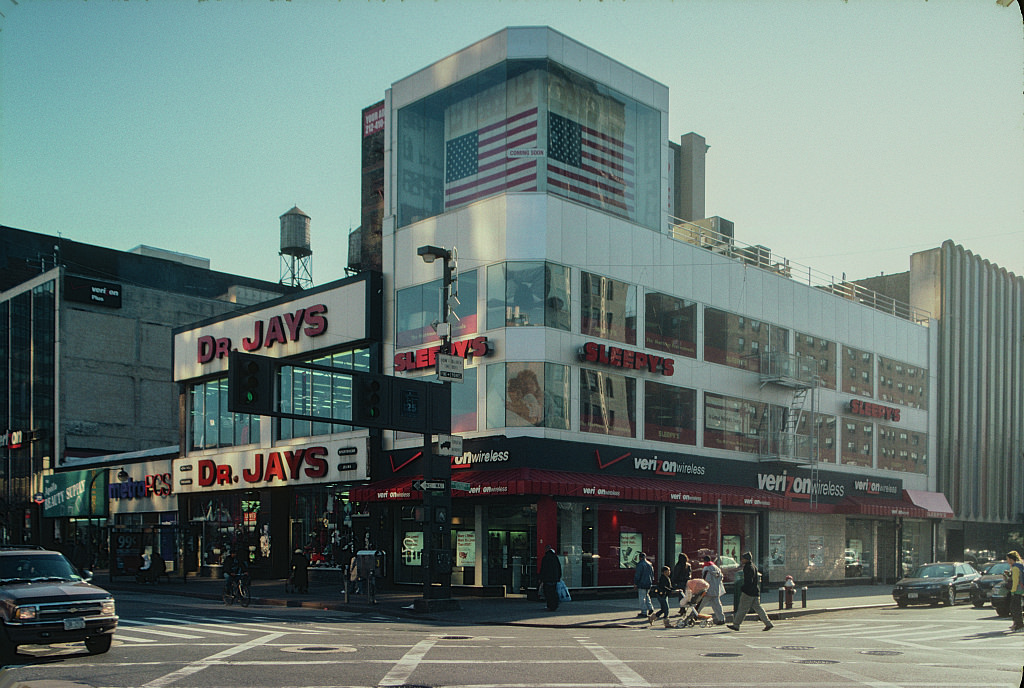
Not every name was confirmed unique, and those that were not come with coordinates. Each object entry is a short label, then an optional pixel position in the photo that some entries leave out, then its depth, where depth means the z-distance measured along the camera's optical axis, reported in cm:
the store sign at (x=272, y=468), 3850
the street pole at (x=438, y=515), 2683
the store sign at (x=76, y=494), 5406
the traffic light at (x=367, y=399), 2488
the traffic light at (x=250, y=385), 2212
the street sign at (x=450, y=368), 2697
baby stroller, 2449
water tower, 7619
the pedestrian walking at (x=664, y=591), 2494
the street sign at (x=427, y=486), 2677
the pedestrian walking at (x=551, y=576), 2775
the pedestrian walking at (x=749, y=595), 2319
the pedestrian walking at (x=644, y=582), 2580
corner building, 3325
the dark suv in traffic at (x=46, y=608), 1507
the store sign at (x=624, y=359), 3391
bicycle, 2966
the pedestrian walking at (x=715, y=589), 2425
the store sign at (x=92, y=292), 6092
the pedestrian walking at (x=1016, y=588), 2284
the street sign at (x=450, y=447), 2735
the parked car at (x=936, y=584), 3275
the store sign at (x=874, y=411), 4688
